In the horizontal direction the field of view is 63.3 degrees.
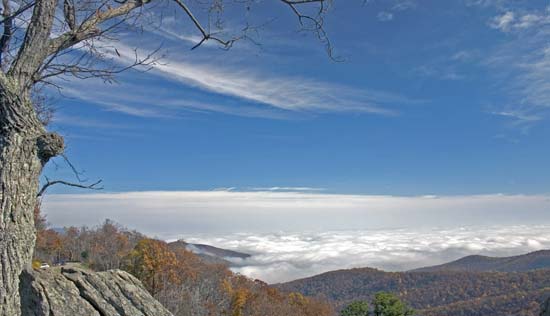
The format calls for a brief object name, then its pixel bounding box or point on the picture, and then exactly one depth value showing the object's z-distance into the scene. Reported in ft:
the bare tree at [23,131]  10.17
